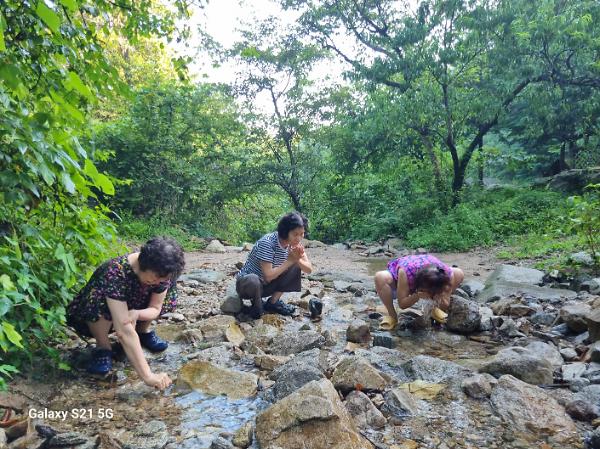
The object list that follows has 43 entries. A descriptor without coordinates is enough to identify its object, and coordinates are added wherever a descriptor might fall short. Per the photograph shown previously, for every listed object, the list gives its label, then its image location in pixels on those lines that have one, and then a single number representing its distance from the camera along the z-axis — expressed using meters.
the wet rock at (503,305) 4.60
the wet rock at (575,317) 3.73
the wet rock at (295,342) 3.63
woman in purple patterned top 3.78
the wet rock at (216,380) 2.91
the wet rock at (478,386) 2.74
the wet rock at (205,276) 6.67
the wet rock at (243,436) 2.27
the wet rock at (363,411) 2.46
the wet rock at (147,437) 2.27
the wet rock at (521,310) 4.46
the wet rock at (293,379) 2.72
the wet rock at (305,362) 2.91
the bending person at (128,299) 2.66
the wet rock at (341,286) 6.30
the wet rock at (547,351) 3.20
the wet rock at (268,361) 3.29
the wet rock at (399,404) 2.57
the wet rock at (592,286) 4.91
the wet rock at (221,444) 2.22
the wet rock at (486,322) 4.11
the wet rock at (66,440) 2.17
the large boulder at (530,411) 2.33
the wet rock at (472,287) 5.86
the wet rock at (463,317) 4.05
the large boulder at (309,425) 2.17
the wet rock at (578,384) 2.74
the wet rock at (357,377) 2.78
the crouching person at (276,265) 4.25
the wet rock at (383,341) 3.79
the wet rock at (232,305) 4.62
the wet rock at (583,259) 5.76
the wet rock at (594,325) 3.42
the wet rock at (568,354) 3.29
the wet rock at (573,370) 2.93
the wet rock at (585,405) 2.41
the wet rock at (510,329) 3.89
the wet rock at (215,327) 3.93
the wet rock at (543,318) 4.19
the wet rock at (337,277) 7.09
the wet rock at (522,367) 2.90
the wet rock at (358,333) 3.88
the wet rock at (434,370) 3.03
